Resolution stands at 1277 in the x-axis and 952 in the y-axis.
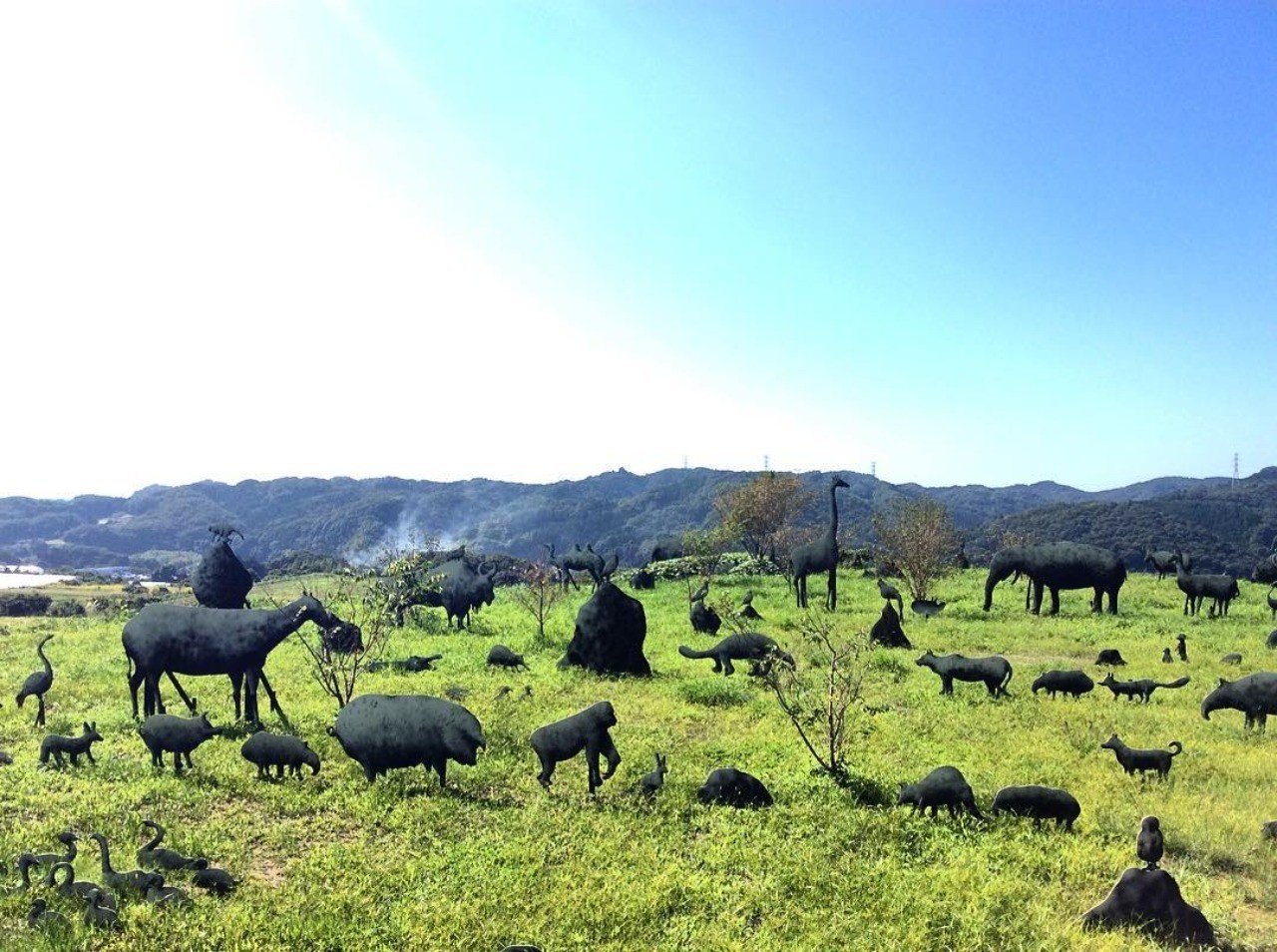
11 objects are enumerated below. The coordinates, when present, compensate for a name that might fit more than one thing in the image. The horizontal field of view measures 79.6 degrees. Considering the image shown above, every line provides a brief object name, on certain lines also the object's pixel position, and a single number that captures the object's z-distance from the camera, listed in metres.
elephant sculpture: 29.14
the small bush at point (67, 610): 36.25
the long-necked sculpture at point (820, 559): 30.22
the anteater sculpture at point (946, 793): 10.06
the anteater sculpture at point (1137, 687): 16.53
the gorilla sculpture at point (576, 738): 11.20
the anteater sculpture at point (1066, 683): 16.78
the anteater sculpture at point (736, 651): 19.39
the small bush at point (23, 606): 38.78
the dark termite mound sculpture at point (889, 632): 23.61
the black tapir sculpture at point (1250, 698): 13.90
